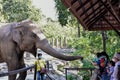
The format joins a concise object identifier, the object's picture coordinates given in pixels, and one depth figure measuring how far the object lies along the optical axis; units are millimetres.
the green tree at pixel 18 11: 27008
